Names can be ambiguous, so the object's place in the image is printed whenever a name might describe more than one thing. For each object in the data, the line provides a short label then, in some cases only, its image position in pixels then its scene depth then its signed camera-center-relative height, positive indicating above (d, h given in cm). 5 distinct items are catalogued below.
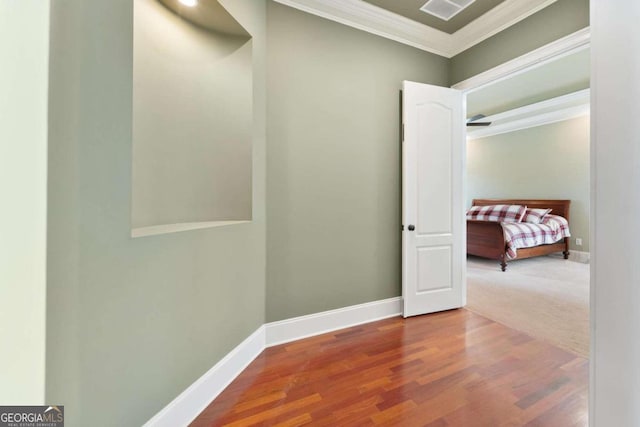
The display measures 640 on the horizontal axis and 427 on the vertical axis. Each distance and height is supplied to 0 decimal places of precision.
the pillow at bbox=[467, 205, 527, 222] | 549 +4
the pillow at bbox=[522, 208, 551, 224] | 534 +0
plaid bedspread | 453 -34
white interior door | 253 +15
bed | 448 -48
